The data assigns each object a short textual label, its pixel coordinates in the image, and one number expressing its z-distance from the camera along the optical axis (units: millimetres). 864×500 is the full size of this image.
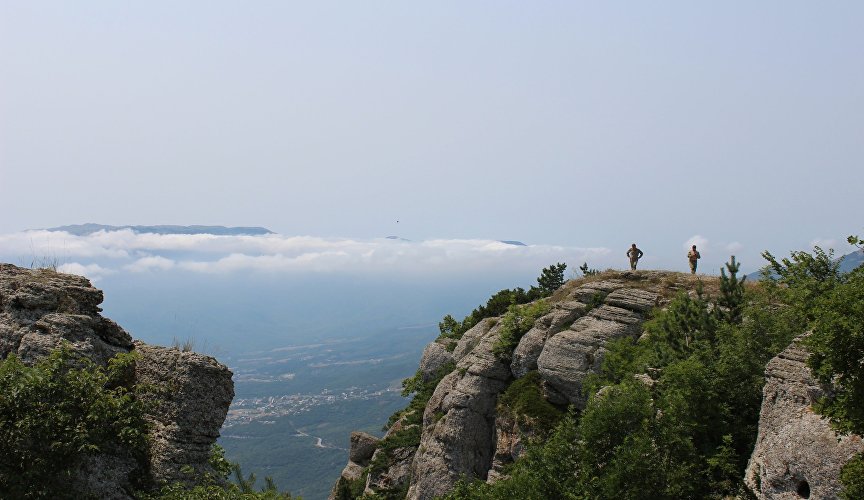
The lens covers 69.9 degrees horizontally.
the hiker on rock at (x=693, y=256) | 42875
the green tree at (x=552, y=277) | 56000
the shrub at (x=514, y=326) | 40688
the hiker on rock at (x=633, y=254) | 45344
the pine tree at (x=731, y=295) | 30375
